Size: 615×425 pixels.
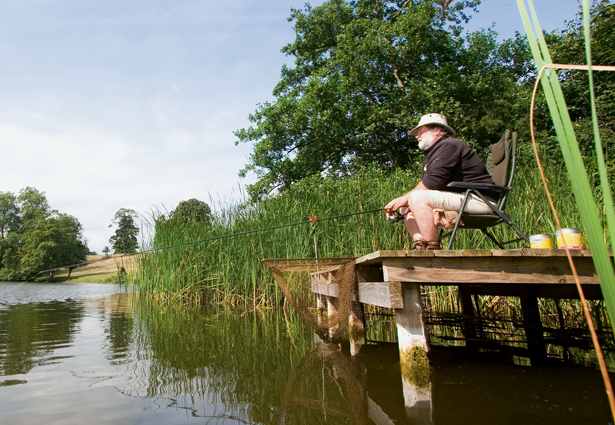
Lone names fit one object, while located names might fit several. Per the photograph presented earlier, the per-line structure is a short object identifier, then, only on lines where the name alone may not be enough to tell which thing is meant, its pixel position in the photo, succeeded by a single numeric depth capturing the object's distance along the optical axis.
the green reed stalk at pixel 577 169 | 0.47
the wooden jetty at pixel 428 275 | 2.34
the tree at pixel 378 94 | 13.84
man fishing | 3.01
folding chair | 3.01
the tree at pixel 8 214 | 49.09
